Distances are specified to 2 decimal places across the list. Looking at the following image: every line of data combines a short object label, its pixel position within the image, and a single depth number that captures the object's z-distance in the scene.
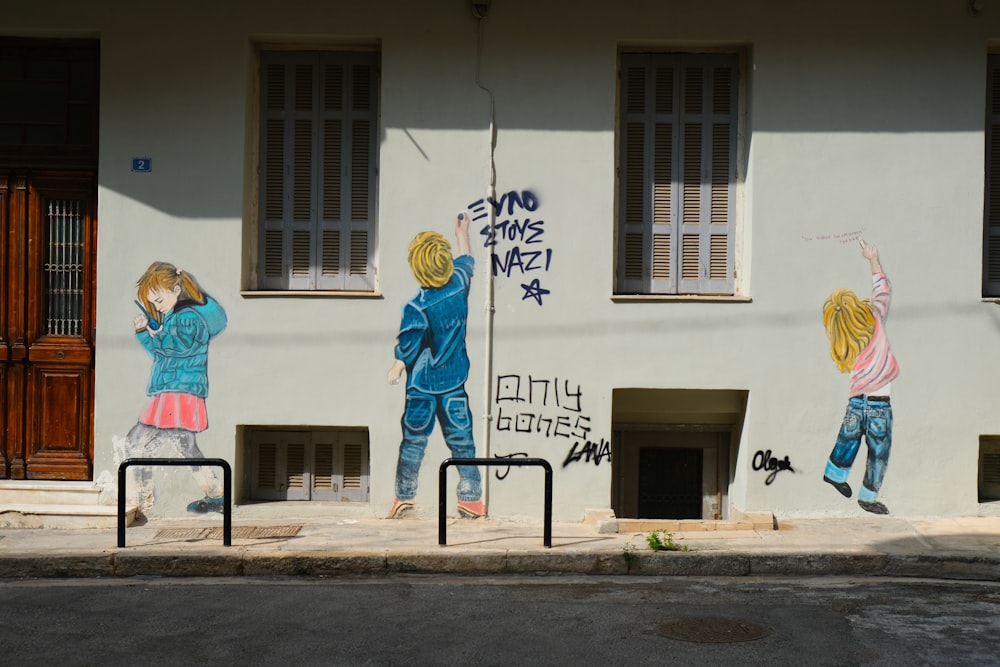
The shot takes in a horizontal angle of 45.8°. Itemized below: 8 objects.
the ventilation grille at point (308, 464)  10.41
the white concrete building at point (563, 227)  9.98
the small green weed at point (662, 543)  8.73
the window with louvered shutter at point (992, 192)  10.34
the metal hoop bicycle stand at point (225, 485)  8.34
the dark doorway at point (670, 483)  10.70
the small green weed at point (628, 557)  8.55
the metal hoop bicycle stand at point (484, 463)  8.27
